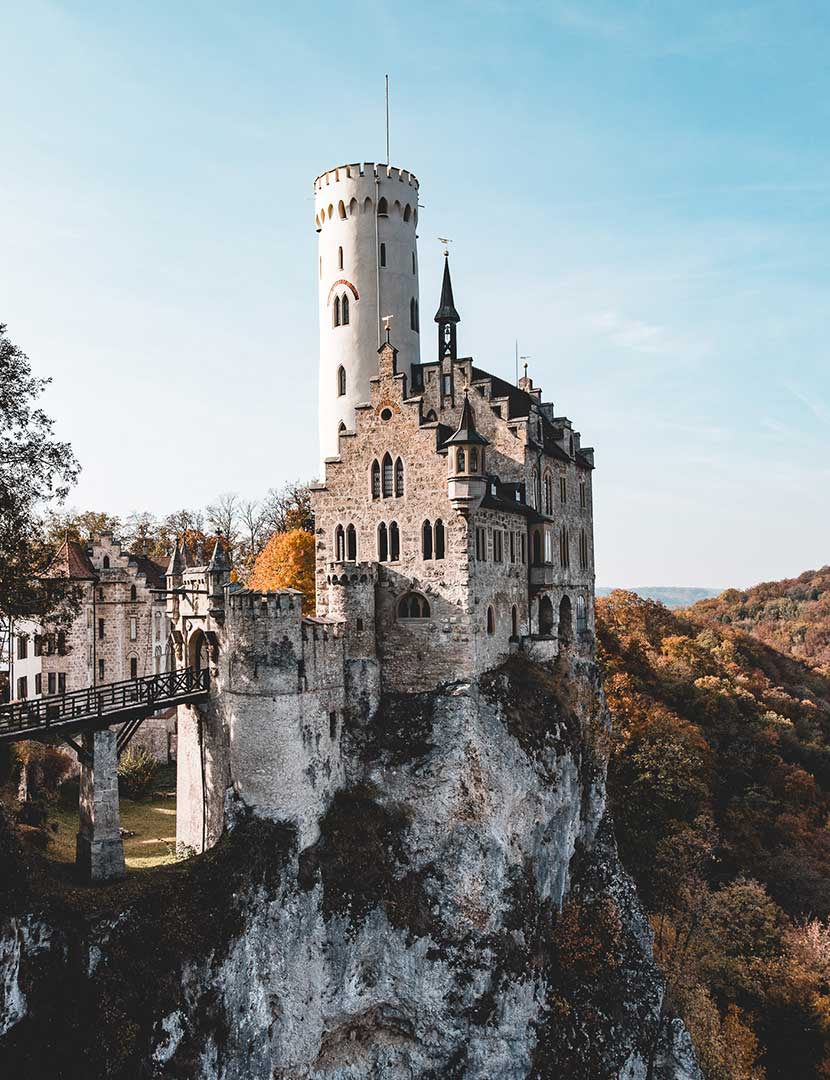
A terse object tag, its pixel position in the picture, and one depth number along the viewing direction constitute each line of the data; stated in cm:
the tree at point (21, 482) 2775
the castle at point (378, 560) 3053
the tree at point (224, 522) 7594
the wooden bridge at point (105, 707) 2705
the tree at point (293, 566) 4725
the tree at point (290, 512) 6141
